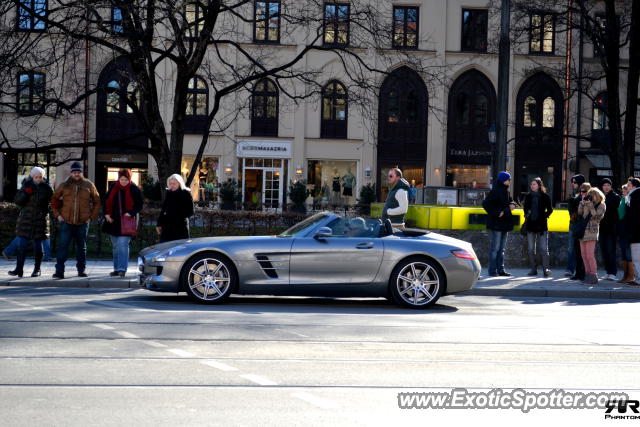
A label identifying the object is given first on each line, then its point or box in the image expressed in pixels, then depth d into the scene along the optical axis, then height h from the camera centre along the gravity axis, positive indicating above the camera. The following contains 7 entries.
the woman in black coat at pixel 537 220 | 17.92 -0.21
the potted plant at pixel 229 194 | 40.44 +0.34
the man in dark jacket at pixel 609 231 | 17.36 -0.38
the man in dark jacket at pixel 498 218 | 17.64 -0.19
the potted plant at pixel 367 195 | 42.72 +0.46
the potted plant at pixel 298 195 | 41.34 +0.38
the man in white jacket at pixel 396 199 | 15.91 +0.11
